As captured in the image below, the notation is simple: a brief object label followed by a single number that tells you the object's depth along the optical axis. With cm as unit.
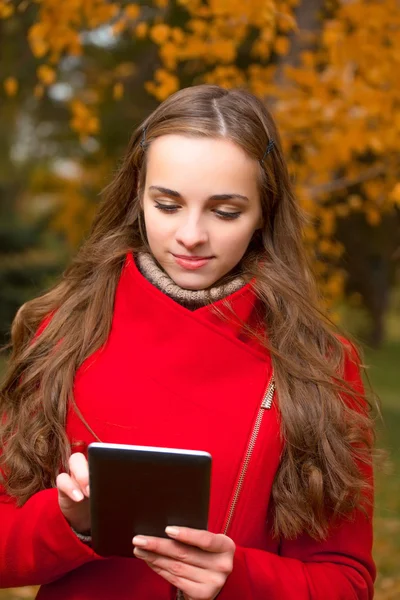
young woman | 183
